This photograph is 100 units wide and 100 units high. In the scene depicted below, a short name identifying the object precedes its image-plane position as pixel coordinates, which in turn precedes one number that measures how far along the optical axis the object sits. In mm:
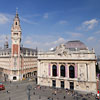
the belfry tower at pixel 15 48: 63312
